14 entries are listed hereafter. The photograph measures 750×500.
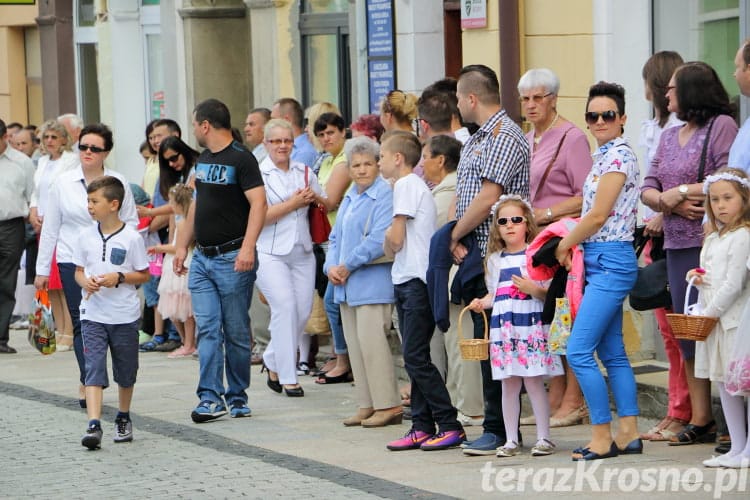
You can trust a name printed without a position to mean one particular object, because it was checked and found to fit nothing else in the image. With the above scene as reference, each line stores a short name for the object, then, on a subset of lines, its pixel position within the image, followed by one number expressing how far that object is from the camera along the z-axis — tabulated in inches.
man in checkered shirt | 678.8
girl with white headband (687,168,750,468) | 621.0
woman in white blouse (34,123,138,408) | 847.3
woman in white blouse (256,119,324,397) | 859.1
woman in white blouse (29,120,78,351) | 1118.4
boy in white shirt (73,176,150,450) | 746.6
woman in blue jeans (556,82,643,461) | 647.0
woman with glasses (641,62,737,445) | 658.8
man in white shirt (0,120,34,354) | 1116.6
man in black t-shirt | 794.9
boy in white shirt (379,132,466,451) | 702.4
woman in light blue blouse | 753.6
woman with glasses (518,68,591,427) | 706.5
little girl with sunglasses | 659.9
